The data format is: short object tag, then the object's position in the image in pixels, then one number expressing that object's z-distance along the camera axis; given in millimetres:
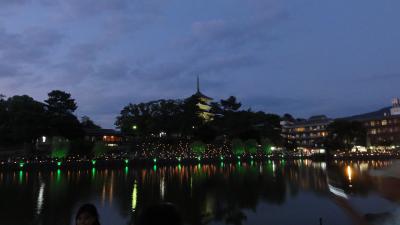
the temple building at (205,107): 77188
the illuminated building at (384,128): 101000
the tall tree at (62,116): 53406
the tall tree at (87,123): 83894
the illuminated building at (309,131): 116375
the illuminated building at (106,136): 73625
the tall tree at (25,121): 48406
